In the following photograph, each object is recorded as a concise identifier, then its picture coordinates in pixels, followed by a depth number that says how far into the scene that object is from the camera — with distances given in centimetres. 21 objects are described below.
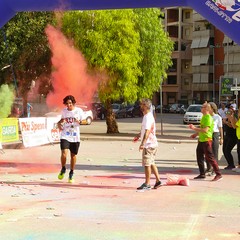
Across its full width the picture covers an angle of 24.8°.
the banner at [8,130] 1884
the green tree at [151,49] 2520
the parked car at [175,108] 7032
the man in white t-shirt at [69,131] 1090
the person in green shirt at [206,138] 1120
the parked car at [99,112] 4323
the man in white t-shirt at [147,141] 984
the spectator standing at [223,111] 2142
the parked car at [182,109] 6945
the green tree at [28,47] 2747
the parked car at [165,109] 7128
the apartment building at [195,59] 7150
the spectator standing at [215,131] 1228
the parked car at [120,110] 5222
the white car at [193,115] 4022
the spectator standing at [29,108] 2314
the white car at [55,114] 2004
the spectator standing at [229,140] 1365
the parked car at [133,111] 5547
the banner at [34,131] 2006
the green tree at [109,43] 2322
